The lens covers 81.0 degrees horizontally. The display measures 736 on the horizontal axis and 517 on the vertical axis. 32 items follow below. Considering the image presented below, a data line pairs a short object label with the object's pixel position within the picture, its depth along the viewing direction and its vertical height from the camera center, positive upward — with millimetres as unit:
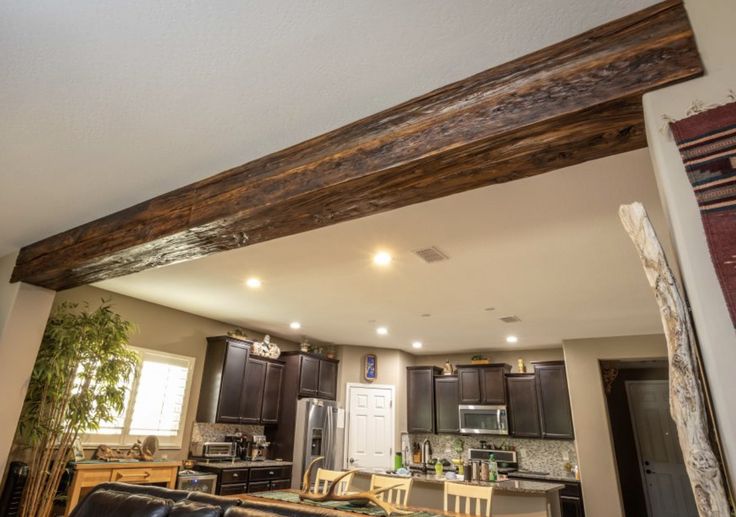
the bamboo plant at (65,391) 3689 +223
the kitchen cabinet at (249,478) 5070 -656
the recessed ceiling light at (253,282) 4332 +1343
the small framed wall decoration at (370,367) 7559 +963
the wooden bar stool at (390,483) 3678 -463
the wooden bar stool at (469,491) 3254 -463
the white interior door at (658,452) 6512 -274
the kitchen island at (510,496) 4152 -645
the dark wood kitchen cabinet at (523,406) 6773 +358
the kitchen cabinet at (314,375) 6562 +728
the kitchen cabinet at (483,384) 7137 +711
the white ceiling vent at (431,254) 3467 +1333
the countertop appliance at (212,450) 5352 -334
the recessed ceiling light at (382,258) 3580 +1337
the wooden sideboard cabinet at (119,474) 3902 -505
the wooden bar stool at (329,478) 4094 -486
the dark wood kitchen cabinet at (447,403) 7403 +403
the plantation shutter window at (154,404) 4793 +180
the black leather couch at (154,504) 2506 -481
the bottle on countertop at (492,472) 4683 -448
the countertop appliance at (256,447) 5876 -317
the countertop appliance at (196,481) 4668 -625
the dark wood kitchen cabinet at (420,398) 7555 +485
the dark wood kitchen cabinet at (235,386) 5571 +458
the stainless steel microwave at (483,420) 6965 +142
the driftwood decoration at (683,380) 1083 +136
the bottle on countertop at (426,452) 7053 -382
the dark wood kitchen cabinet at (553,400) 6559 +447
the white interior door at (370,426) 7074 -4
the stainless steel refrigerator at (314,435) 6062 -152
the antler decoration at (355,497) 3008 -498
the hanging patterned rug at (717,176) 1145 +679
